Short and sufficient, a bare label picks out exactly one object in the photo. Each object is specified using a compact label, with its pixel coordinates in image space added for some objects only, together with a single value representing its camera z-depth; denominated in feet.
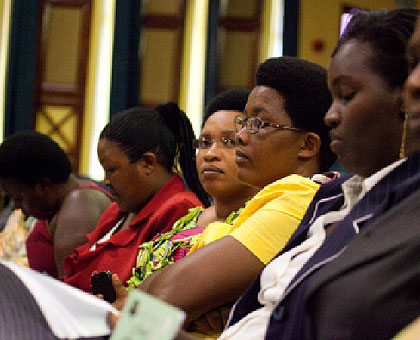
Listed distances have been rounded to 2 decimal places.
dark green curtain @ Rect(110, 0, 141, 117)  42.45
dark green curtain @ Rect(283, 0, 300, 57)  42.40
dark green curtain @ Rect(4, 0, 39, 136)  42.47
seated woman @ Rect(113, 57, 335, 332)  9.14
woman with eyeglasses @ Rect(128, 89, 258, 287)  12.77
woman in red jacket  16.03
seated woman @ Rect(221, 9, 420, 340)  5.58
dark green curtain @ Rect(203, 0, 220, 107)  43.08
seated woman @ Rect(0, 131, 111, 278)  21.11
